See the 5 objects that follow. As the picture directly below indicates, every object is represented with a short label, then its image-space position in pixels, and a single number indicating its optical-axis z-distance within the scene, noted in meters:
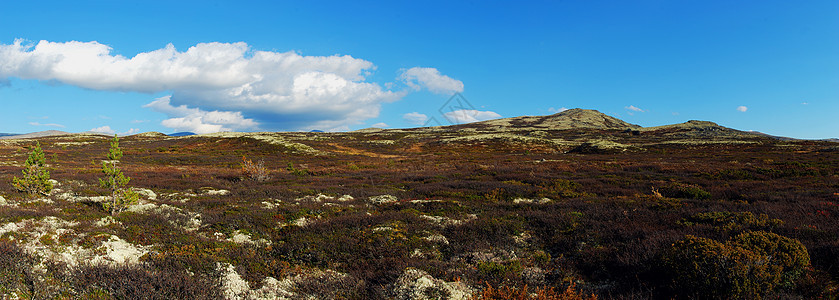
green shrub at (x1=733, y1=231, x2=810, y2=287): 6.14
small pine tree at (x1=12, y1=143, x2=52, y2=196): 15.14
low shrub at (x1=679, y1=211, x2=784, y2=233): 9.22
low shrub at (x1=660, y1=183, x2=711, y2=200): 16.59
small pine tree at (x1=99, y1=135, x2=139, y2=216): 12.70
